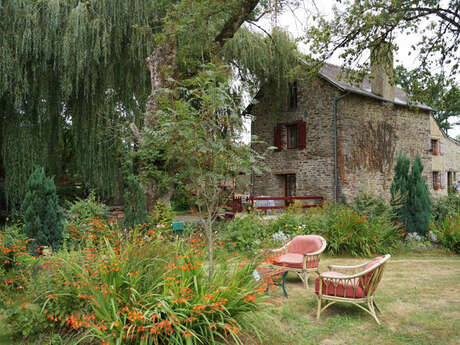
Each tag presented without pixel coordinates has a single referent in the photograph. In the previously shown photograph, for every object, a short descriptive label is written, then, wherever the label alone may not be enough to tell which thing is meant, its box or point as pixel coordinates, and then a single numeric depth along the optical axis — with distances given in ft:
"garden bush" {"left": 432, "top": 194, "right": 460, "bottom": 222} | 38.30
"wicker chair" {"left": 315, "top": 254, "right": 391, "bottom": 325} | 13.91
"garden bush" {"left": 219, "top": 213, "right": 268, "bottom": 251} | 26.15
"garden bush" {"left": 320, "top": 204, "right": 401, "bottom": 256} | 27.02
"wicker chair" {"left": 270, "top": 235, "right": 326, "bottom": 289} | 17.82
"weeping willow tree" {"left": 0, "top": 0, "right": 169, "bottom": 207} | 28.71
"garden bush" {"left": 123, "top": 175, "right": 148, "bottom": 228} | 22.31
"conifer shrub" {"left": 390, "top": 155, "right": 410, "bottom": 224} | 31.76
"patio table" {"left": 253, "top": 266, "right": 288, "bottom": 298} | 12.79
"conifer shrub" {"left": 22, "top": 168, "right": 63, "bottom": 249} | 16.62
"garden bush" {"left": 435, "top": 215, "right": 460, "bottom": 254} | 28.76
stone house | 50.34
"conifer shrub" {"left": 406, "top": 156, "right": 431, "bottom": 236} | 31.57
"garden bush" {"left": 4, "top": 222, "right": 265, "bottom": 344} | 10.28
